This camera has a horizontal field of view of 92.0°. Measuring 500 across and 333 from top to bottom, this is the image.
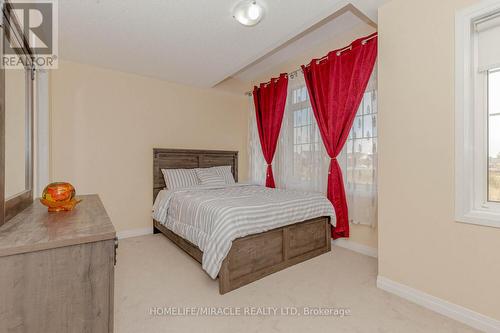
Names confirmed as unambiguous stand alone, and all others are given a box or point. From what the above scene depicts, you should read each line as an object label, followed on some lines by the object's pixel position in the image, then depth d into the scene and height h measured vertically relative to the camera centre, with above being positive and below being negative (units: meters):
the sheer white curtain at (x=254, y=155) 4.30 +0.17
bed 2.07 -0.83
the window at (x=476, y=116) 1.62 +0.33
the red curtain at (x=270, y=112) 3.76 +0.87
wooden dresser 0.79 -0.40
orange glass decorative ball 1.31 -0.18
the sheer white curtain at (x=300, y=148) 3.27 +0.24
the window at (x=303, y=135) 3.35 +0.42
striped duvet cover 2.02 -0.48
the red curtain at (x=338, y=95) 2.61 +0.84
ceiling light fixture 1.98 +1.28
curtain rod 2.56 +1.33
